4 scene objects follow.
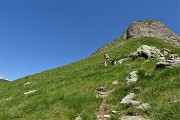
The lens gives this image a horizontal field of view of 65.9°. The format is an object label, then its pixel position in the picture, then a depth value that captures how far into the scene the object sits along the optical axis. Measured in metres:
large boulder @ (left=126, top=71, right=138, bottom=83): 11.68
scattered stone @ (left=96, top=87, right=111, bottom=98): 11.04
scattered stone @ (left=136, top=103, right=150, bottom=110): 8.39
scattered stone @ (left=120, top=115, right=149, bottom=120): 7.87
